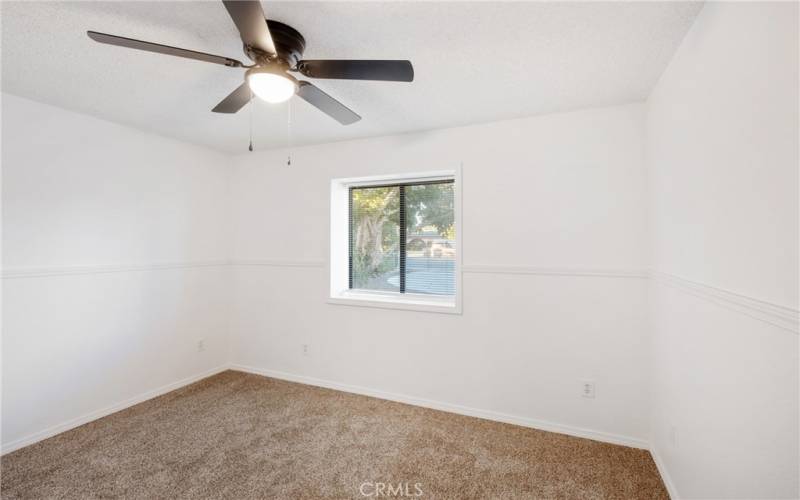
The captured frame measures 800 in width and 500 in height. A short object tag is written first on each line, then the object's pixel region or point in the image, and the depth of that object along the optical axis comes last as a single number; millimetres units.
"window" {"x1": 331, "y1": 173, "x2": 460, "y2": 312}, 3127
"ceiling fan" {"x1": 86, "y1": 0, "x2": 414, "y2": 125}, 1278
